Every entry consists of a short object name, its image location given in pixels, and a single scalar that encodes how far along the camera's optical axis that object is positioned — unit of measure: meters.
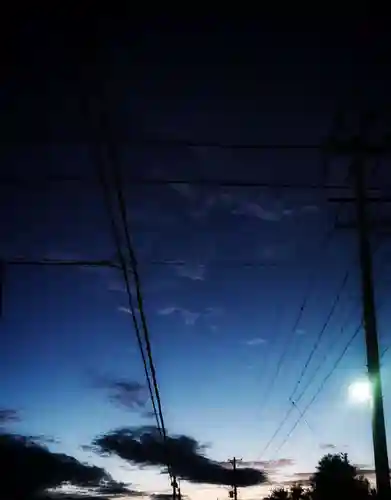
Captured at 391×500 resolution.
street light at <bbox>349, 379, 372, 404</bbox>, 18.43
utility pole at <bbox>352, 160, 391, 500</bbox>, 16.34
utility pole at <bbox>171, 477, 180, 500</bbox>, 86.82
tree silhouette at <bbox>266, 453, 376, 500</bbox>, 96.11
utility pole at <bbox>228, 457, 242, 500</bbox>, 88.07
